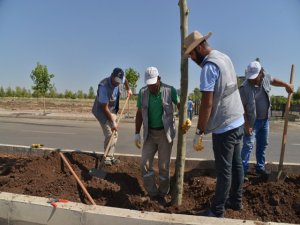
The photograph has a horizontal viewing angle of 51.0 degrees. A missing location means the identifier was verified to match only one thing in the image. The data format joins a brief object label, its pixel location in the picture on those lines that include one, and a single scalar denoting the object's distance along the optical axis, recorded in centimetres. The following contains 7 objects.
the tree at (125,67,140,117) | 2694
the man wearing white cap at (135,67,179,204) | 423
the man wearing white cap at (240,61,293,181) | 462
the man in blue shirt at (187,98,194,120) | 1867
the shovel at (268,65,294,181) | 430
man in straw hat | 305
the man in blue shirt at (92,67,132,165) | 531
